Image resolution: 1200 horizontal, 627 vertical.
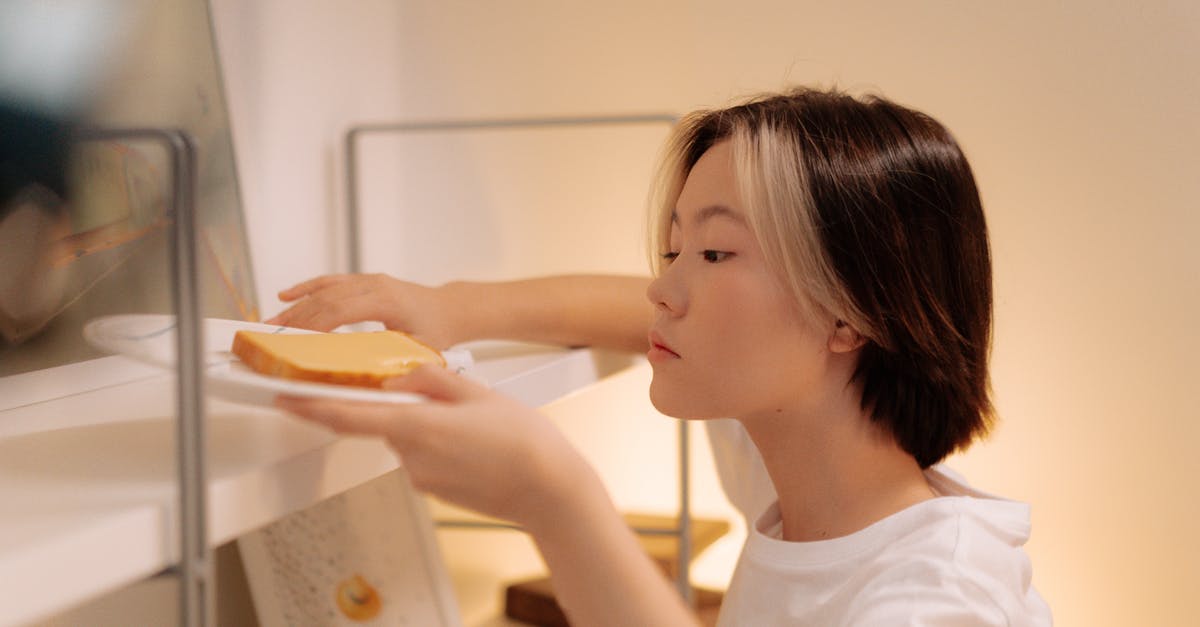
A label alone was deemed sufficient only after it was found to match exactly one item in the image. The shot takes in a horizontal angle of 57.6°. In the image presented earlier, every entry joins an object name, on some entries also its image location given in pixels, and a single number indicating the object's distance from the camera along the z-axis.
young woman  0.73
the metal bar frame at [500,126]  1.15
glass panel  0.71
